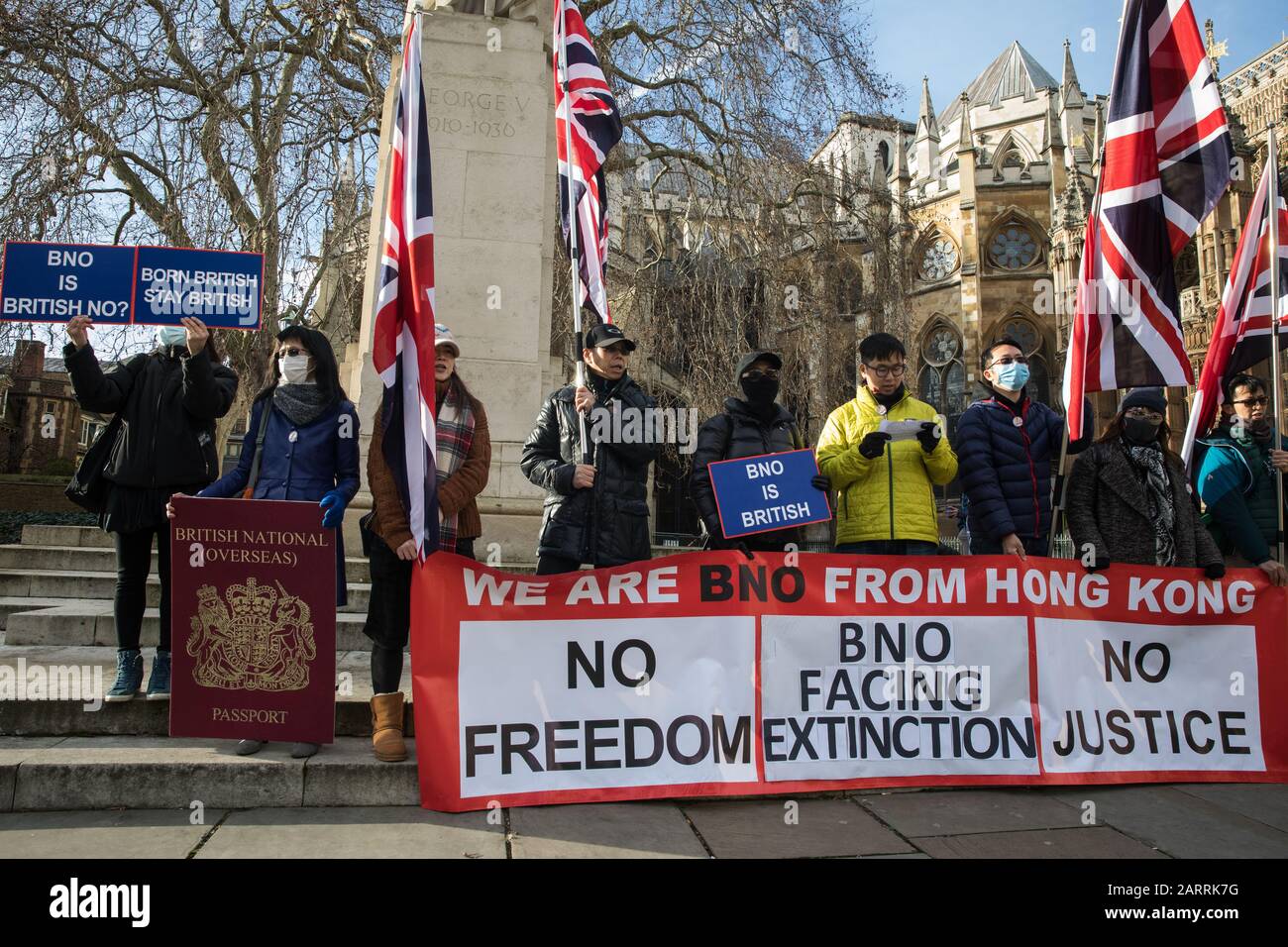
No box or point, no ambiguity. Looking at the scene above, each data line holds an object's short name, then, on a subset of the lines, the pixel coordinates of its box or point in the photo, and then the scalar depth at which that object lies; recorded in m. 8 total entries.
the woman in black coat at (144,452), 4.27
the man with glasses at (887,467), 4.67
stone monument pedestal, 7.75
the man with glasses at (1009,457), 4.87
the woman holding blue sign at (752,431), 4.70
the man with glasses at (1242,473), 5.35
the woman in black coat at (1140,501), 4.91
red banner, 3.95
